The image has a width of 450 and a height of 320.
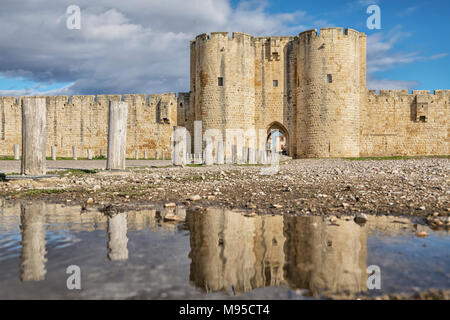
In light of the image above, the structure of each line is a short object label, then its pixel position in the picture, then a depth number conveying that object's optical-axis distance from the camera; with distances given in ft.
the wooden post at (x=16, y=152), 71.15
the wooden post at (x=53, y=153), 72.47
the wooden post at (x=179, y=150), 45.68
